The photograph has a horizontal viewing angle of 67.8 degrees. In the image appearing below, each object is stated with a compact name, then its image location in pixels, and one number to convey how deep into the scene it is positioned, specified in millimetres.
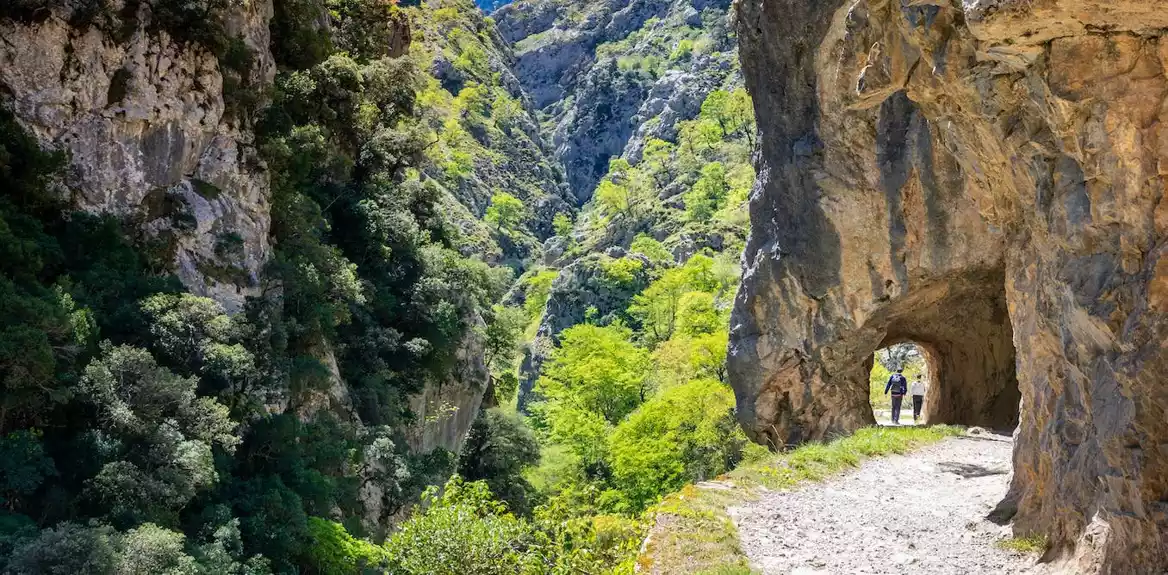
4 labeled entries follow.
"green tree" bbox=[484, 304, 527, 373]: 40562
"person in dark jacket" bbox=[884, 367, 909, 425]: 23281
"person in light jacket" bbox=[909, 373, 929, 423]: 25078
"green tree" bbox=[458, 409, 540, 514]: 37281
